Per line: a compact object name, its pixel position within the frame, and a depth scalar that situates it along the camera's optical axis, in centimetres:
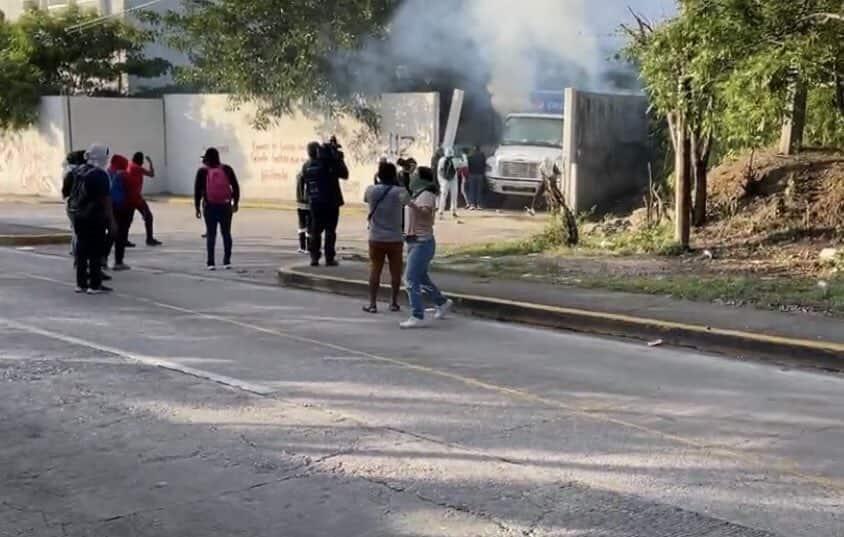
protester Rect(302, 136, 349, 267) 1366
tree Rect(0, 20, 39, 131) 3086
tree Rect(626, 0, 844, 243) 1157
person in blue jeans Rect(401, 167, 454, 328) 1015
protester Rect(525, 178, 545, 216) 2300
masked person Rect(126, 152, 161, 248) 1449
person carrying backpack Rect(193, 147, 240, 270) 1385
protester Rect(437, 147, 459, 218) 2227
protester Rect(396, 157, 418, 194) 1339
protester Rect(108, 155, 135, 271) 1395
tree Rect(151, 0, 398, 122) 2522
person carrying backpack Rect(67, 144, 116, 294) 1181
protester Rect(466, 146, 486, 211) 2456
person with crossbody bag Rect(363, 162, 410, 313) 1053
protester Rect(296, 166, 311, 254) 1482
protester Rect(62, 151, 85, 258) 1205
